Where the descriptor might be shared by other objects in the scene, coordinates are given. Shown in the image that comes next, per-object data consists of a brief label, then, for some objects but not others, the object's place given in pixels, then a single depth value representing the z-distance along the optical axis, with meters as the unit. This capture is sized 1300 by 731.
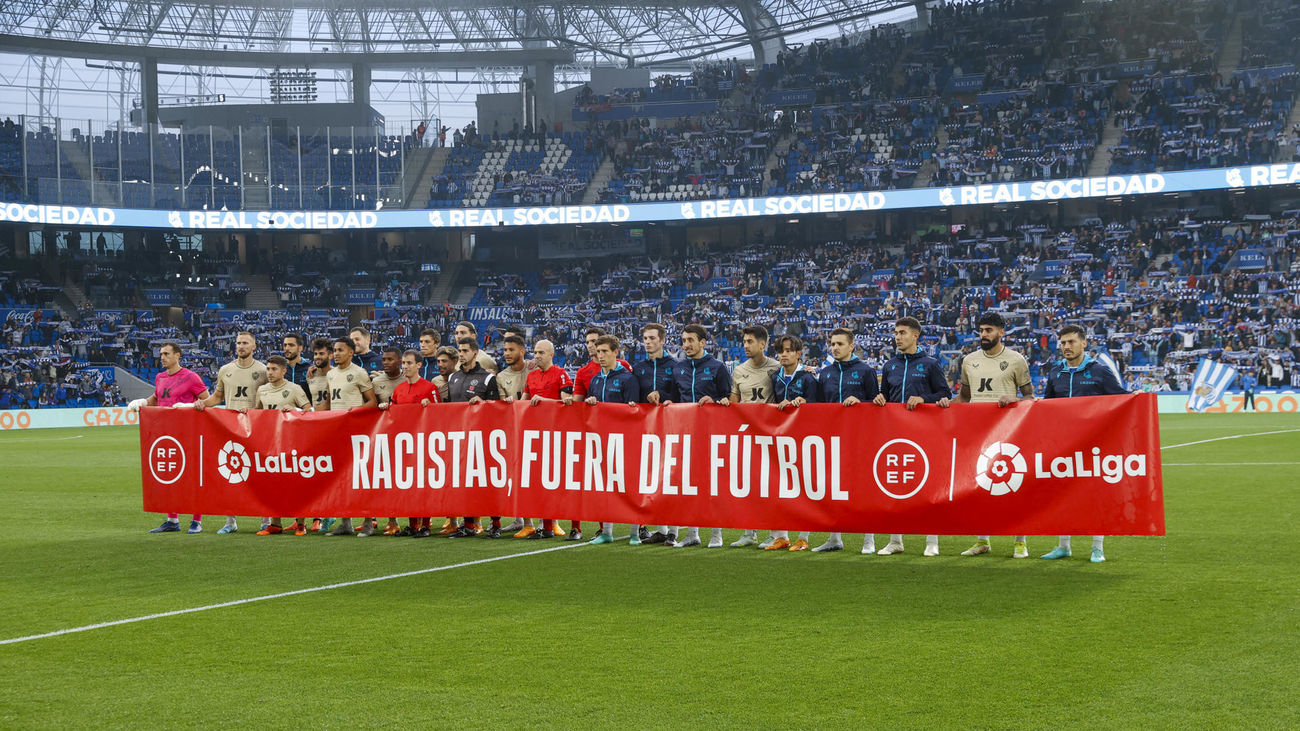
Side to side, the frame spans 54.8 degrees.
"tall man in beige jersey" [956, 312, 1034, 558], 10.94
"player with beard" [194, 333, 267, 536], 13.80
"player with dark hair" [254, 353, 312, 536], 13.77
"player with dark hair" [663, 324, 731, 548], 12.13
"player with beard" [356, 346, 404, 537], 13.36
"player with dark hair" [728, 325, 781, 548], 12.09
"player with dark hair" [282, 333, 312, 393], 13.62
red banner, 10.03
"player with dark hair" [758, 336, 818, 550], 11.75
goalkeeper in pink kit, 14.23
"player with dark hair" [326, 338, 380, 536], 13.50
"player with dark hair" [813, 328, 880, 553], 11.57
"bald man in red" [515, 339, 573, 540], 12.88
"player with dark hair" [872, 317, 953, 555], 11.20
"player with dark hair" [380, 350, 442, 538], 13.34
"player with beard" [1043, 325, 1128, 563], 10.73
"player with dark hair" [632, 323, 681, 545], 12.39
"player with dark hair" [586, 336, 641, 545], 12.43
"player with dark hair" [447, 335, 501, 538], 13.09
